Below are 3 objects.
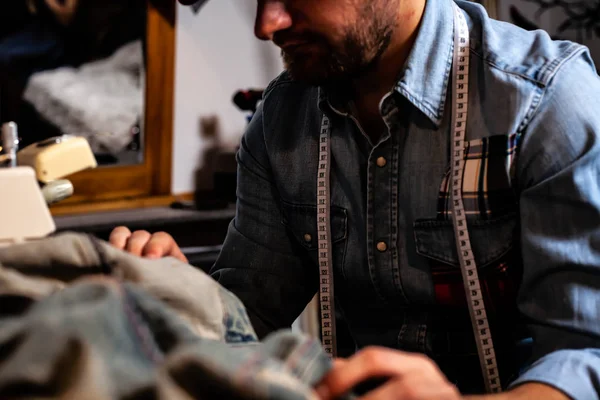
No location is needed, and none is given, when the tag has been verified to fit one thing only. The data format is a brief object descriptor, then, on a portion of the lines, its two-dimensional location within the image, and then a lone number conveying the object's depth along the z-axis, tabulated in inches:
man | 33.2
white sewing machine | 26.2
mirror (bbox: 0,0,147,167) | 75.0
